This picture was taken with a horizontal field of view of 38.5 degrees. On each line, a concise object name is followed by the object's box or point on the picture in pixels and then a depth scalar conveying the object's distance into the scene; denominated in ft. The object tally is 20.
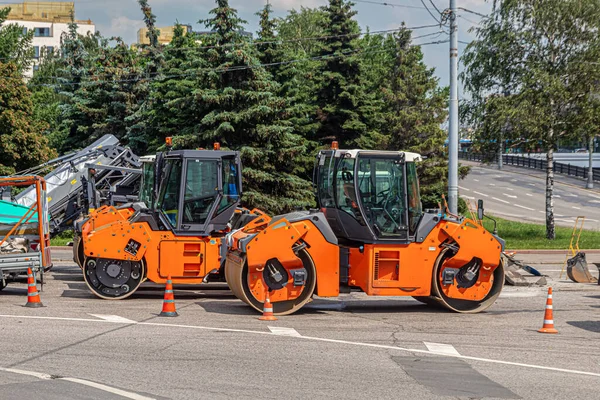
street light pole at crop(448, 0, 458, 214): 77.66
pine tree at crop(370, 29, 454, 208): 156.46
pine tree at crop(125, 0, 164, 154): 144.77
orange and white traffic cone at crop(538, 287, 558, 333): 43.52
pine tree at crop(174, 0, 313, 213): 118.21
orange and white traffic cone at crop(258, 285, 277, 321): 46.50
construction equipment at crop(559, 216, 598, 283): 63.05
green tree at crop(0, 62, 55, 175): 132.57
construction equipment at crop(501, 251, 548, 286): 64.80
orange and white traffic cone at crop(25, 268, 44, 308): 50.70
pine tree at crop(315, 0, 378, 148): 137.69
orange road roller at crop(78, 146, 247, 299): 55.36
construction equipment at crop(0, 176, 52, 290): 54.60
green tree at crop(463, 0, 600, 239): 118.52
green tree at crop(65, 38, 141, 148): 152.35
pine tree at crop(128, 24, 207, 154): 123.85
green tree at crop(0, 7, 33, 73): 185.88
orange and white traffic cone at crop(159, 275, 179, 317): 47.65
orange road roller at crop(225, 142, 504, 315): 48.39
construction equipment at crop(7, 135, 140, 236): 77.61
